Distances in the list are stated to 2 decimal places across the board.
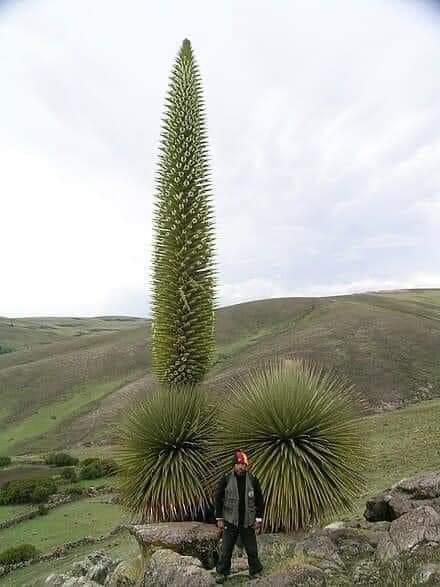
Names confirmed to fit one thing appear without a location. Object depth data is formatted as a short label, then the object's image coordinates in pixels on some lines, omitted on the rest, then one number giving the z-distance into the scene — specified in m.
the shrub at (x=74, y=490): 29.39
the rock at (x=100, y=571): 11.38
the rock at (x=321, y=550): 8.07
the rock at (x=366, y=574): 7.15
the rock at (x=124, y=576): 9.55
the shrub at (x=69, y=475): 32.58
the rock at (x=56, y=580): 12.18
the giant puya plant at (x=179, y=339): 9.48
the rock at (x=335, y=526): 9.94
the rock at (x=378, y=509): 11.86
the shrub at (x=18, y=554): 18.41
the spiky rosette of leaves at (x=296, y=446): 9.06
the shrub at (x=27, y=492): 28.44
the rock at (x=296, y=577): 7.18
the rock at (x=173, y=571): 7.99
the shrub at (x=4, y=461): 39.03
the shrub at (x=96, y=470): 33.03
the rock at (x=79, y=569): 12.50
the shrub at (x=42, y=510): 25.91
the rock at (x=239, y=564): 8.95
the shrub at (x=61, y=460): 37.96
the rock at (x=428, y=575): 6.55
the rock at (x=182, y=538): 9.05
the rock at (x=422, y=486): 11.68
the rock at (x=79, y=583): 10.34
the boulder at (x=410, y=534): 8.13
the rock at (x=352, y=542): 8.84
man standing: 8.34
